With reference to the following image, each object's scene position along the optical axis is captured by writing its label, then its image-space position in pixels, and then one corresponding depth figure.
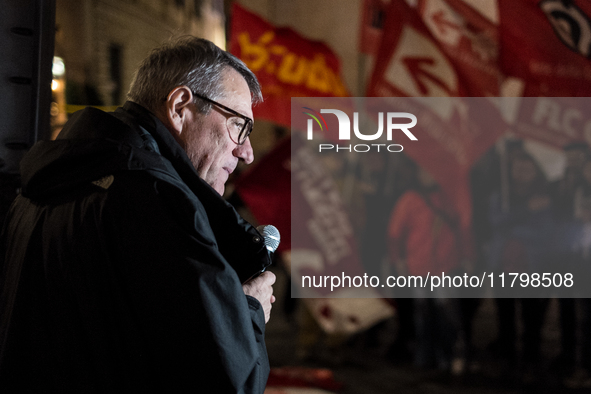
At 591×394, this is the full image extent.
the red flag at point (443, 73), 3.88
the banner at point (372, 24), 4.08
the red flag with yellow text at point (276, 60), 3.95
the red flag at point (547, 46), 3.68
